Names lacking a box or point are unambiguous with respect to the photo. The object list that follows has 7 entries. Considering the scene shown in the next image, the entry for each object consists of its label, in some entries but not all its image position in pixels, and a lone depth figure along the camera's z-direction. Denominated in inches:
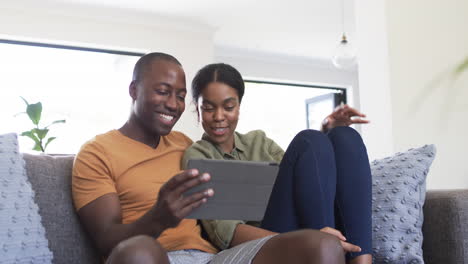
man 34.5
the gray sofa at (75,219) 48.8
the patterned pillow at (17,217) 44.7
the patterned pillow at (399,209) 53.4
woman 46.0
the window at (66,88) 193.8
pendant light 175.2
